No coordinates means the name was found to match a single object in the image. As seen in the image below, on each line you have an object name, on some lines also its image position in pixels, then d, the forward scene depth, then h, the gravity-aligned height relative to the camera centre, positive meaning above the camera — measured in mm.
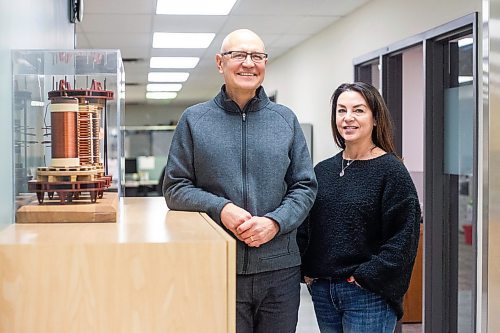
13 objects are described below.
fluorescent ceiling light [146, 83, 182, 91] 10719 +1161
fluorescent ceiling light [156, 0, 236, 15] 4719 +1044
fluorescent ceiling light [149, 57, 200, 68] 7654 +1101
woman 1933 -180
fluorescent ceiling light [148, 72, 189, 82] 9227 +1140
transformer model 1650 +23
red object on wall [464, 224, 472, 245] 4213 -424
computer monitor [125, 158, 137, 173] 11524 -36
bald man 1792 -27
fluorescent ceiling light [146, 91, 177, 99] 12302 +1190
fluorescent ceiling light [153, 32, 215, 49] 6055 +1071
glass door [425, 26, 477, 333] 3656 -128
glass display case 1650 +88
